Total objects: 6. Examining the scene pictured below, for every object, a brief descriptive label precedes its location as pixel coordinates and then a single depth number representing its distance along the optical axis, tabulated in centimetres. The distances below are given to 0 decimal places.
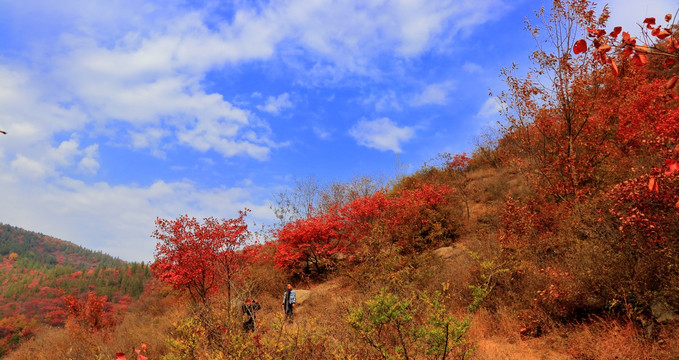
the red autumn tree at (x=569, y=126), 1135
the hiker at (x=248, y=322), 988
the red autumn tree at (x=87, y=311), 1797
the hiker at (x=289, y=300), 1288
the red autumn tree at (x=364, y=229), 1628
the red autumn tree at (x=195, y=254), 1504
